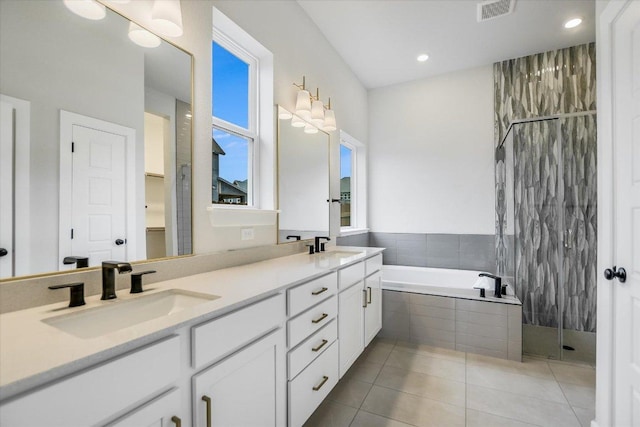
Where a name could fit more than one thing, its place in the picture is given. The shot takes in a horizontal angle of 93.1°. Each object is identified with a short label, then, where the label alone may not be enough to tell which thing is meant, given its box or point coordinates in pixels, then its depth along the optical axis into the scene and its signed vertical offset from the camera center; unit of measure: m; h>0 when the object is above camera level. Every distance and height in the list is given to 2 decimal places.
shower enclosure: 2.74 -0.15
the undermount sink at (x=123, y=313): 0.94 -0.34
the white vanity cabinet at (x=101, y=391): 0.57 -0.38
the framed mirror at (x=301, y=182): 2.31 +0.28
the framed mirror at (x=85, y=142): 0.99 +0.28
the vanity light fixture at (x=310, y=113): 2.40 +0.86
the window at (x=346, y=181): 3.72 +0.43
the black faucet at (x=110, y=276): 1.09 -0.22
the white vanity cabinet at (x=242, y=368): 0.93 -0.54
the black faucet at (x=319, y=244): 2.54 -0.25
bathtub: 2.49 -0.91
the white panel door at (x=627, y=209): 1.29 +0.03
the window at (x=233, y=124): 1.87 +0.61
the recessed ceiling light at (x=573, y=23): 2.71 +1.75
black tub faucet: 2.62 -0.63
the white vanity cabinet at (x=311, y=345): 1.37 -0.66
